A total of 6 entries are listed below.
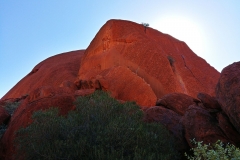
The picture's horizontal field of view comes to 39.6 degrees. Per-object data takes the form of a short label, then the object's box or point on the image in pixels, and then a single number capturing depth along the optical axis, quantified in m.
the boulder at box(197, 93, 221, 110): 9.48
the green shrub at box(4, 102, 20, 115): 20.41
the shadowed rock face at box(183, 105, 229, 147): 8.95
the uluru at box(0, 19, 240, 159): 9.05
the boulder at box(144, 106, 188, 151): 9.97
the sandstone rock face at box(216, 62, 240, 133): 7.95
